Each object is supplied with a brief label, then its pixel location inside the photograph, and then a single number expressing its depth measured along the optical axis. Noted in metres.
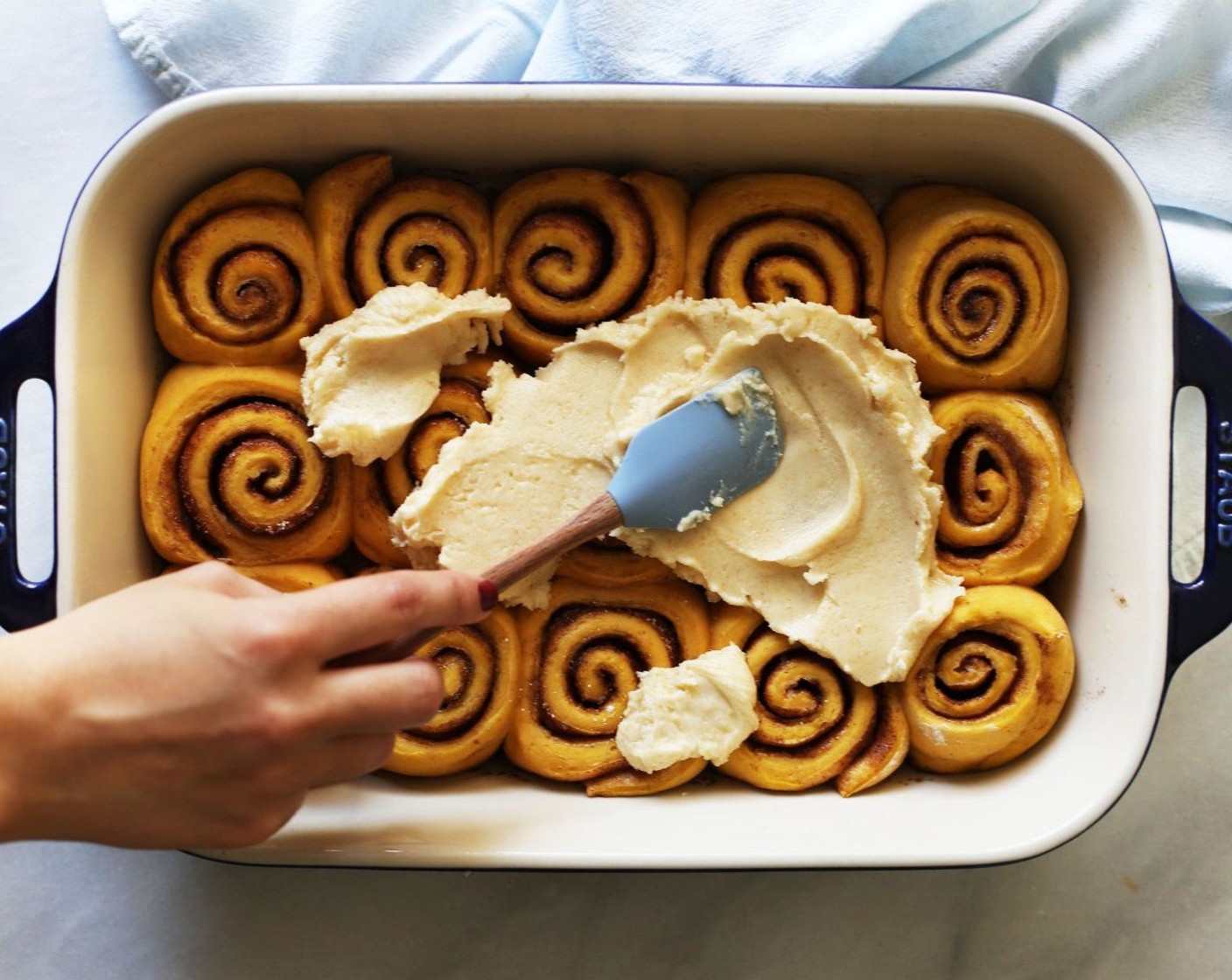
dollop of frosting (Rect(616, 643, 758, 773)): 0.60
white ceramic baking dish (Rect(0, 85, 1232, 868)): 0.57
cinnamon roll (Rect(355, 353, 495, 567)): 0.61
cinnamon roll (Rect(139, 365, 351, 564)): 0.60
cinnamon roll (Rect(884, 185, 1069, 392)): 0.61
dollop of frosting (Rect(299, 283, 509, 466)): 0.59
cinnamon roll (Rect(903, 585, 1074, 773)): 0.60
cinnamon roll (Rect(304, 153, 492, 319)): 0.61
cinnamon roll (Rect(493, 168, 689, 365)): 0.61
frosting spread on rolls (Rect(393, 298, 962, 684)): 0.60
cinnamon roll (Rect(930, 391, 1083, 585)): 0.61
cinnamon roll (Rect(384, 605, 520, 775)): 0.60
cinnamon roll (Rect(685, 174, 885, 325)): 0.61
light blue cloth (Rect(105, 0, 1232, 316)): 0.63
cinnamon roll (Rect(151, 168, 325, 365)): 0.60
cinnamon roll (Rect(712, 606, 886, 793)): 0.61
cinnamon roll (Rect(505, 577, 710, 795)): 0.61
